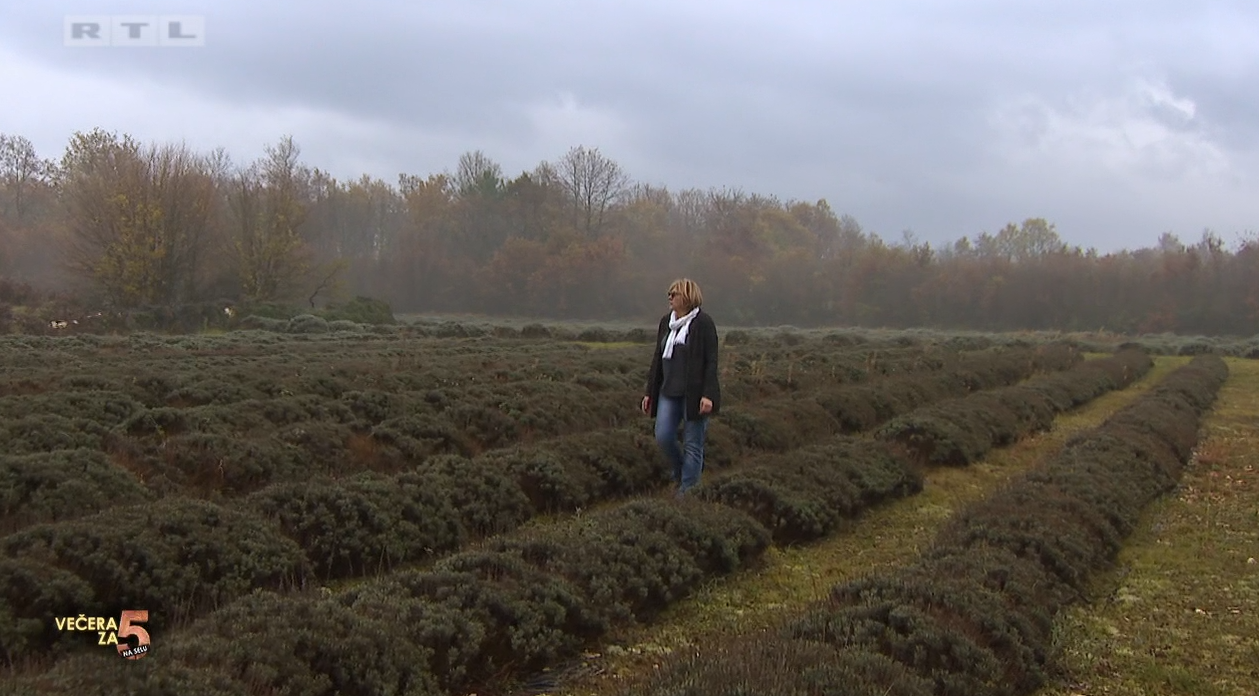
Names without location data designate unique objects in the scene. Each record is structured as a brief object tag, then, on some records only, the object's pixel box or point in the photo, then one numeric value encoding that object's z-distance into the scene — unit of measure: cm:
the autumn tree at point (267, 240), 5481
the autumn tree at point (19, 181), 7831
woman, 855
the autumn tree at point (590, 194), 9012
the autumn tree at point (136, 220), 4803
